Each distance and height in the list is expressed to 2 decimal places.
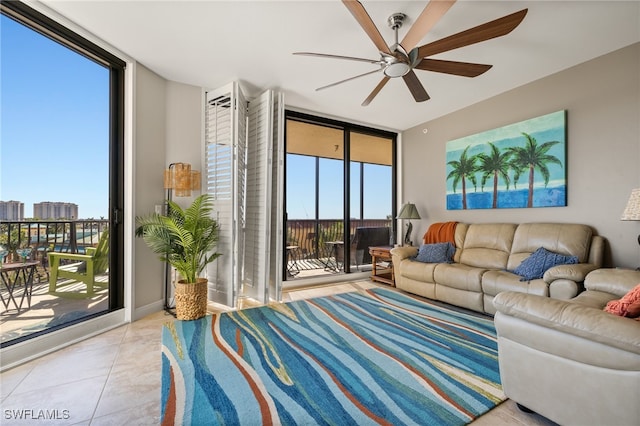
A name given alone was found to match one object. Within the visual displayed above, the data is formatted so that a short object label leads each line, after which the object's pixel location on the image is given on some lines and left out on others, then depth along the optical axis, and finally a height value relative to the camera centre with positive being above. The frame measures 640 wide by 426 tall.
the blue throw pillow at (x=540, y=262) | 2.88 -0.51
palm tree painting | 3.34 +0.64
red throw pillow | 1.42 -0.48
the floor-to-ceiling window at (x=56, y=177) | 2.23 +0.33
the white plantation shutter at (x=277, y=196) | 3.75 +0.24
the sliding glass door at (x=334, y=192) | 4.99 +0.41
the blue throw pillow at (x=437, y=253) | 3.95 -0.56
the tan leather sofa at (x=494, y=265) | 2.66 -0.60
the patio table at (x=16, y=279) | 2.27 -0.55
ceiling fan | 1.82 +1.29
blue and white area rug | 1.65 -1.15
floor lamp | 3.26 +0.34
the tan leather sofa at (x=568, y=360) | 1.20 -0.70
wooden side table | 4.69 -1.01
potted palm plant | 2.98 -0.33
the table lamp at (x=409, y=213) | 4.71 +0.01
